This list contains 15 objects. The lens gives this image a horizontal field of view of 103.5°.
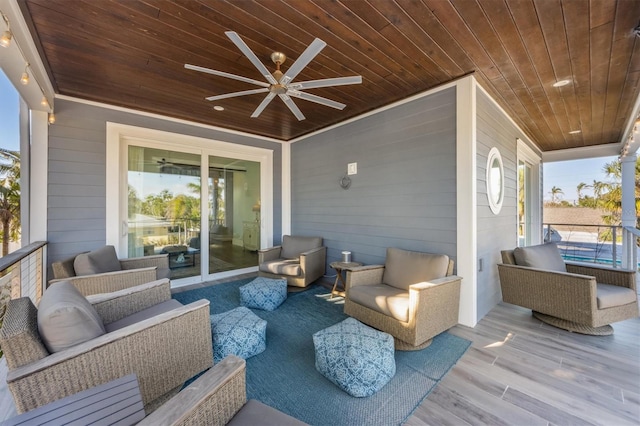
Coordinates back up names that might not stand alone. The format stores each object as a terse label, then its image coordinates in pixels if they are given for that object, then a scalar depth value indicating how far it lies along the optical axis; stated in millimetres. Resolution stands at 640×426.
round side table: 3592
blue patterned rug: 1604
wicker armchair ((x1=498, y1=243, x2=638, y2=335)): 2428
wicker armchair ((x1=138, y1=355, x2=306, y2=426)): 876
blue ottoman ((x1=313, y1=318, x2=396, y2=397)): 1728
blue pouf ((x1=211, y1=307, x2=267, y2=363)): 2096
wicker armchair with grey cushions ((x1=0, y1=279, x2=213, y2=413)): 1142
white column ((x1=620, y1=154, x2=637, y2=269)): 4855
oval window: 3128
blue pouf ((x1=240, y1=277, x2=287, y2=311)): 3172
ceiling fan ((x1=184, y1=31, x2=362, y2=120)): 1741
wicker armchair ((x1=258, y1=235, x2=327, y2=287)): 3781
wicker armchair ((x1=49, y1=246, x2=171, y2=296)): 2463
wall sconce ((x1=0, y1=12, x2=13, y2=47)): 1594
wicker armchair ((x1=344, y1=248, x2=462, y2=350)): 2247
